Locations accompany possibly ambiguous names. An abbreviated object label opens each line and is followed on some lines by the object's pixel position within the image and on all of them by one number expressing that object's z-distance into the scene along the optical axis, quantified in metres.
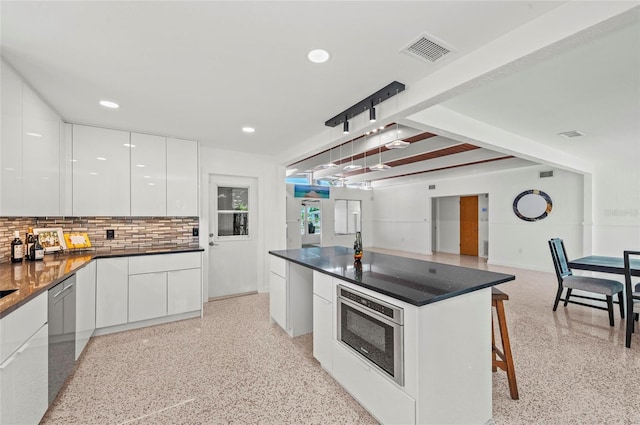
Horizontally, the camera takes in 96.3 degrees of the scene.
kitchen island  1.60
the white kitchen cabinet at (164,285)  3.39
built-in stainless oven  1.68
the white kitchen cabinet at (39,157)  2.40
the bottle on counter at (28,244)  2.84
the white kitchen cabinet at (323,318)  2.34
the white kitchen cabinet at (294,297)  3.13
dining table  3.24
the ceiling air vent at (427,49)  1.82
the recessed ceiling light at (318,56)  1.94
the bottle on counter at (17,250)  2.67
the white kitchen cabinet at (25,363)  1.42
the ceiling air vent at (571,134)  3.89
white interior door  4.67
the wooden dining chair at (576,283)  3.40
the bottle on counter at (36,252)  2.81
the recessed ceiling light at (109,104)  2.78
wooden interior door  8.96
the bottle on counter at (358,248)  2.82
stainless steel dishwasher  1.99
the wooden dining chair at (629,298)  2.84
